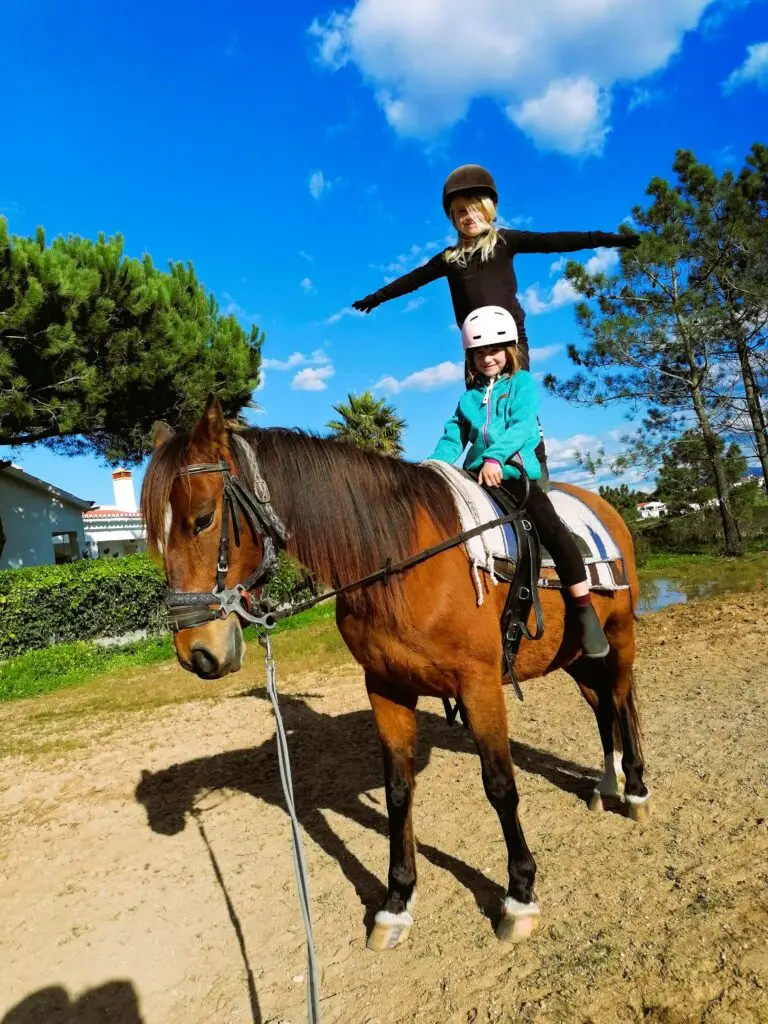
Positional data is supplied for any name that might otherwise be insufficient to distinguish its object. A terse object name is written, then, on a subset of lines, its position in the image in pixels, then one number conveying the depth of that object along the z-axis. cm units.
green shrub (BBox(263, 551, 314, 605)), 256
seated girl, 285
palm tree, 2564
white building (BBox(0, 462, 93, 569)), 1800
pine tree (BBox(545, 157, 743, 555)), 1658
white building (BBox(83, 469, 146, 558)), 2373
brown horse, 220
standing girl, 320
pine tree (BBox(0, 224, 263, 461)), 1180
